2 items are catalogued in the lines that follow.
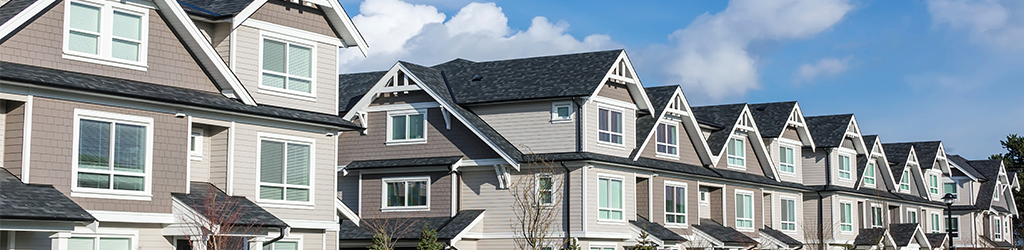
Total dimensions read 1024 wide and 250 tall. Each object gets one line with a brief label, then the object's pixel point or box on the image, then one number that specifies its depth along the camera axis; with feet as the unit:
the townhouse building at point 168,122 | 71.92
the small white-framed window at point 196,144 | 86.02
